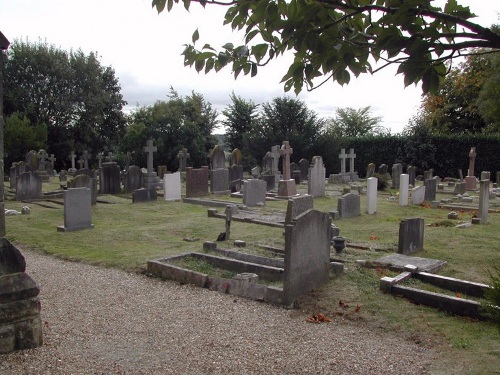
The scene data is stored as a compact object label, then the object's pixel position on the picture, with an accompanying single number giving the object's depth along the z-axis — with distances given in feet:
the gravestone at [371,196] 51.70
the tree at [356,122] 203.23
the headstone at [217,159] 73.31
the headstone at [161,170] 93.76
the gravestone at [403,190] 59.26
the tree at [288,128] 115.24
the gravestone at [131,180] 73.31
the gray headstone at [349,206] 47.73
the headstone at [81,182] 50.26
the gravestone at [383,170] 85.89
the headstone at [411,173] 87.06
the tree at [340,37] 9.25
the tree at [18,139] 109.70
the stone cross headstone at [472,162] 88.43
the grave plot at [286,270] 22.72
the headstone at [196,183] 66.24
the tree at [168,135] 120.37
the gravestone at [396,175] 83.82
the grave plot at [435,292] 20.98
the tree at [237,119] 139.13
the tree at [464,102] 112.16
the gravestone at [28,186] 62.64
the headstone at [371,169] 91.20
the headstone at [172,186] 63.72
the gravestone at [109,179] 72.33
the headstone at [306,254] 22.62
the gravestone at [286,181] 65.72
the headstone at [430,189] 63.31
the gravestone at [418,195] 60.70
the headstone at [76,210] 41.11
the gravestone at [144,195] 61.05
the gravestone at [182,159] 99.81
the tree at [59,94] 129.39
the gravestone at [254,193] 56.95
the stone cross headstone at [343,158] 93.19
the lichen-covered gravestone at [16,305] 16.37
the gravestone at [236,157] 87.66
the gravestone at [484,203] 45.57
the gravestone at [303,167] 100.22
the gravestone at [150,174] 72.54
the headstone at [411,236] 31.37
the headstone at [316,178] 67.15
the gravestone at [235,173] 80.75
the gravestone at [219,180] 70.67
